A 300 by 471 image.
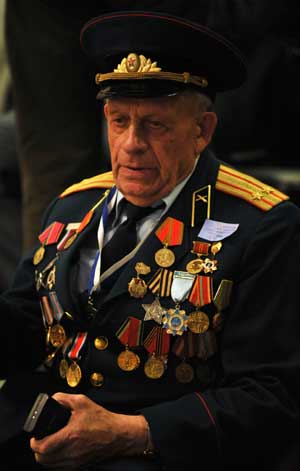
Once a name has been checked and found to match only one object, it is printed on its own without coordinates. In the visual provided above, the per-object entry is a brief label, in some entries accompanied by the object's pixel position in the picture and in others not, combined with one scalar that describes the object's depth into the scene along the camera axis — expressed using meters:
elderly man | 4.02
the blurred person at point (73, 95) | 6.54
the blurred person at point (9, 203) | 8.58
